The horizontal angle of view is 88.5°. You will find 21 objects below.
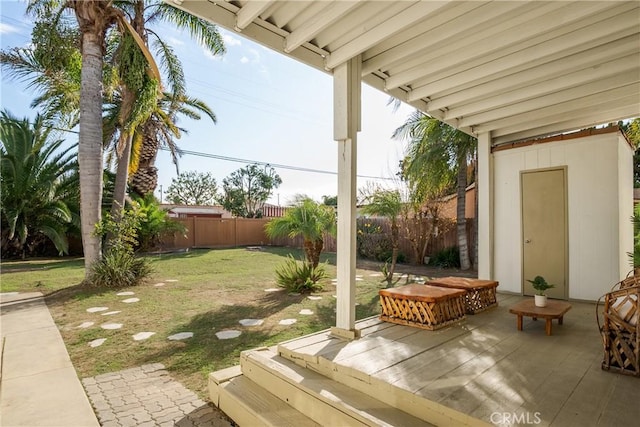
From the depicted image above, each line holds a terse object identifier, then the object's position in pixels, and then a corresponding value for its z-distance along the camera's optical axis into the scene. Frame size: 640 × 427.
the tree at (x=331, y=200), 30.78
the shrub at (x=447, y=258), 10.43
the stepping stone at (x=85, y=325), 4.29
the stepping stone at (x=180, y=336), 3.86
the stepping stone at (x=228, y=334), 3.88
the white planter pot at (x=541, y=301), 3.26
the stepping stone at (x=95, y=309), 5.04
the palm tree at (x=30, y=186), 10.60
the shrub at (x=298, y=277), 6.43
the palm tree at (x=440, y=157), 9.20
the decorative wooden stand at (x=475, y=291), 3.85
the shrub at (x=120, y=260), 6.72
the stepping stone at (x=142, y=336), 3.86
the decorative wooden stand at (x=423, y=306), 3.17
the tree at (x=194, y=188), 38.31
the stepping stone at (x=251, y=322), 4.39
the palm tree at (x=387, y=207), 7.59
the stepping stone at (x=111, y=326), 4.26
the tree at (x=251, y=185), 31.47
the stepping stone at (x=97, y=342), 3.66
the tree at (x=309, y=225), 6.97
